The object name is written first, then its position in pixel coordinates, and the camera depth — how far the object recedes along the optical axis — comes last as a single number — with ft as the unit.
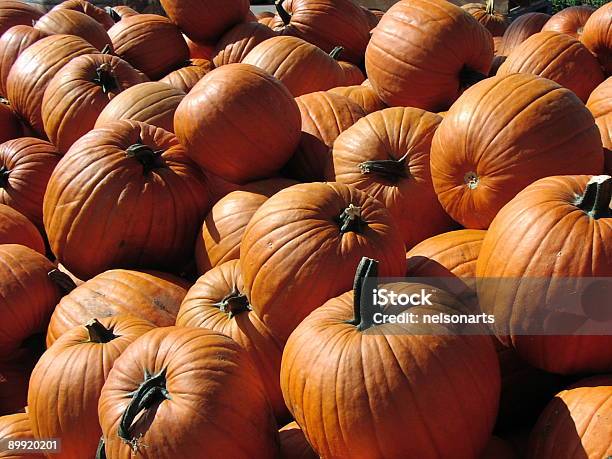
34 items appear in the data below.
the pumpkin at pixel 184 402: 6.82
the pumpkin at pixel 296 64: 13.82
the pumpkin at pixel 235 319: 8.71
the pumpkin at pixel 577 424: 6.45
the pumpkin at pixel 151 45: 16.76
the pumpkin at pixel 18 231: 12.17
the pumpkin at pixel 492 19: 21.08
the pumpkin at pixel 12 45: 16.15
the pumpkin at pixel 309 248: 8.00
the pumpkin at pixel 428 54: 12.16
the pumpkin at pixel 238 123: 10.91
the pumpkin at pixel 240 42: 16.29
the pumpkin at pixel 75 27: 16.83
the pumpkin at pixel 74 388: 8.10
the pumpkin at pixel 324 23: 17.12
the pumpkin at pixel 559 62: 11.66
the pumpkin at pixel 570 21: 17.17
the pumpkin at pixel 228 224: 10.33
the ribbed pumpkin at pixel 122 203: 10.84
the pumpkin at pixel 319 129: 11.82
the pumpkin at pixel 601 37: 12.82
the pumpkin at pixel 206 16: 16.71
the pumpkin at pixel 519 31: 18.18
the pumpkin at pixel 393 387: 6.46
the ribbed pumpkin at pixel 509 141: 8.64
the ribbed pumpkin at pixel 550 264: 6.93
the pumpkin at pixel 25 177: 13.51
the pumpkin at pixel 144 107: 12.43
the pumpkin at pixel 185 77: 14.99
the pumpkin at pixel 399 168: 10.14
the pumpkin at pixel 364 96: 13.20
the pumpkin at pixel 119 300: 9.93
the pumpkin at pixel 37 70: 14.61
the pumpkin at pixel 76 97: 13.30
